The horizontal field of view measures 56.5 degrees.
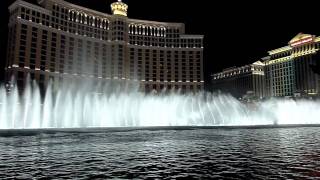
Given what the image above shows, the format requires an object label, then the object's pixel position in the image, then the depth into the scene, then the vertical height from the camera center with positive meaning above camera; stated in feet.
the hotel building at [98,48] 379.55 +100.33
